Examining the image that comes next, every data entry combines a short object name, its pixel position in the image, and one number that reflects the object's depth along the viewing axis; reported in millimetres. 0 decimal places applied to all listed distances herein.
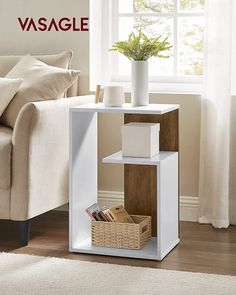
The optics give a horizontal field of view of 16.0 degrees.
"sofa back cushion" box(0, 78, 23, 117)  4375
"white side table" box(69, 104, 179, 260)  3857
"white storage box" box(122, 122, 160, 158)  3868
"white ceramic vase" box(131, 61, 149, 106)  3973
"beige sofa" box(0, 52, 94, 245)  3980
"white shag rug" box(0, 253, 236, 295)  3322
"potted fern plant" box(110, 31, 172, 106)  3946
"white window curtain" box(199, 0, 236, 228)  4464
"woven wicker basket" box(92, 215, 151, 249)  3926
